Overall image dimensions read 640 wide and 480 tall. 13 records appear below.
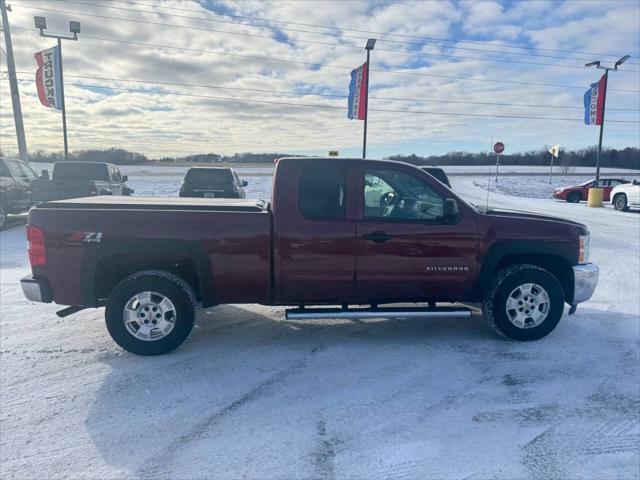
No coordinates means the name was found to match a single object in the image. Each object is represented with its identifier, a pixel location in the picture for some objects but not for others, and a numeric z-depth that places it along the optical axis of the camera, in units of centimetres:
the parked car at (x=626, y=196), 1892
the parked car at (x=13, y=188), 1230
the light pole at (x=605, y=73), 2105
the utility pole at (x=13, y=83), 1984
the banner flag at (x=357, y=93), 2158
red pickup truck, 427
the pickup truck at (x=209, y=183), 1381
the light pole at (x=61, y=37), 2030
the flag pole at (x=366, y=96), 2105
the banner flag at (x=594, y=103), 2230
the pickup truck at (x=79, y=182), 1249
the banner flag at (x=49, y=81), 1989
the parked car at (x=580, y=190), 2423
